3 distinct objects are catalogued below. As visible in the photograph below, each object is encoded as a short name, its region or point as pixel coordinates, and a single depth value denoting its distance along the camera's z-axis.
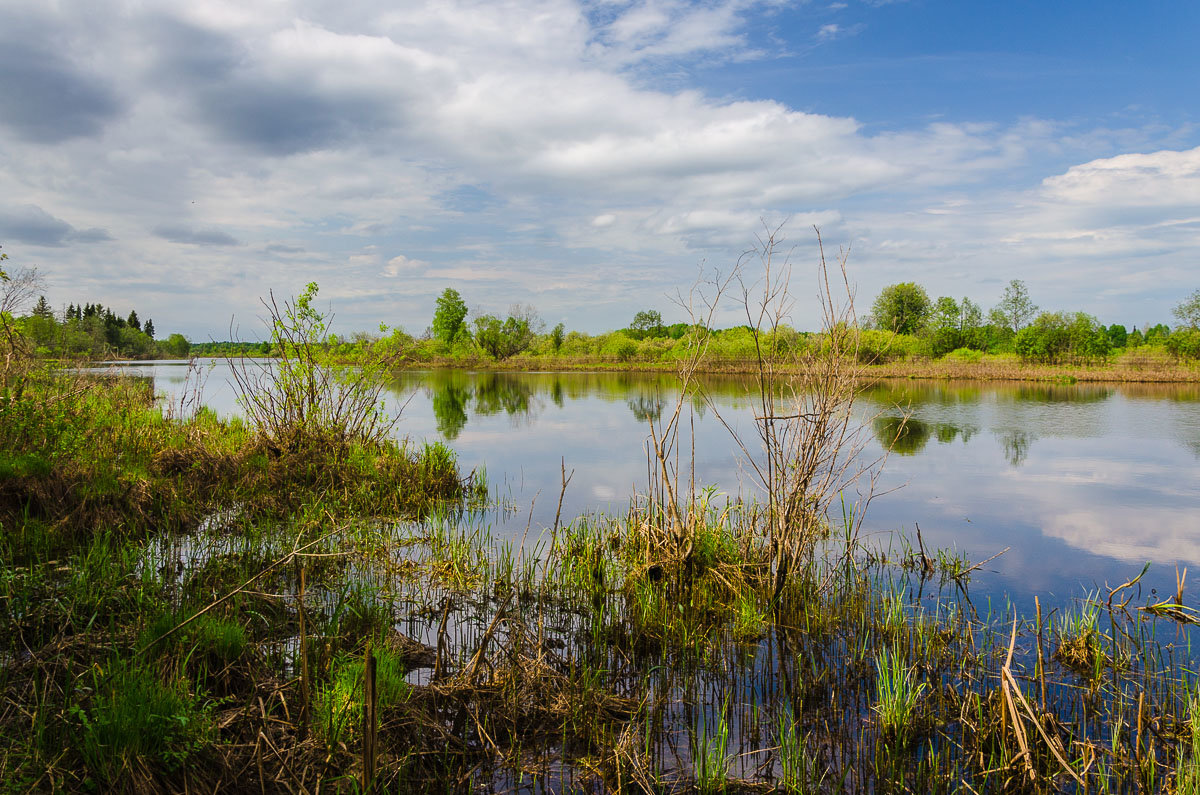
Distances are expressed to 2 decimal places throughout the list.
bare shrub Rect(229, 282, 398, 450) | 10.86
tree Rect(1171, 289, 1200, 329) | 48.03
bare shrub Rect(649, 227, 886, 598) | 5.96
